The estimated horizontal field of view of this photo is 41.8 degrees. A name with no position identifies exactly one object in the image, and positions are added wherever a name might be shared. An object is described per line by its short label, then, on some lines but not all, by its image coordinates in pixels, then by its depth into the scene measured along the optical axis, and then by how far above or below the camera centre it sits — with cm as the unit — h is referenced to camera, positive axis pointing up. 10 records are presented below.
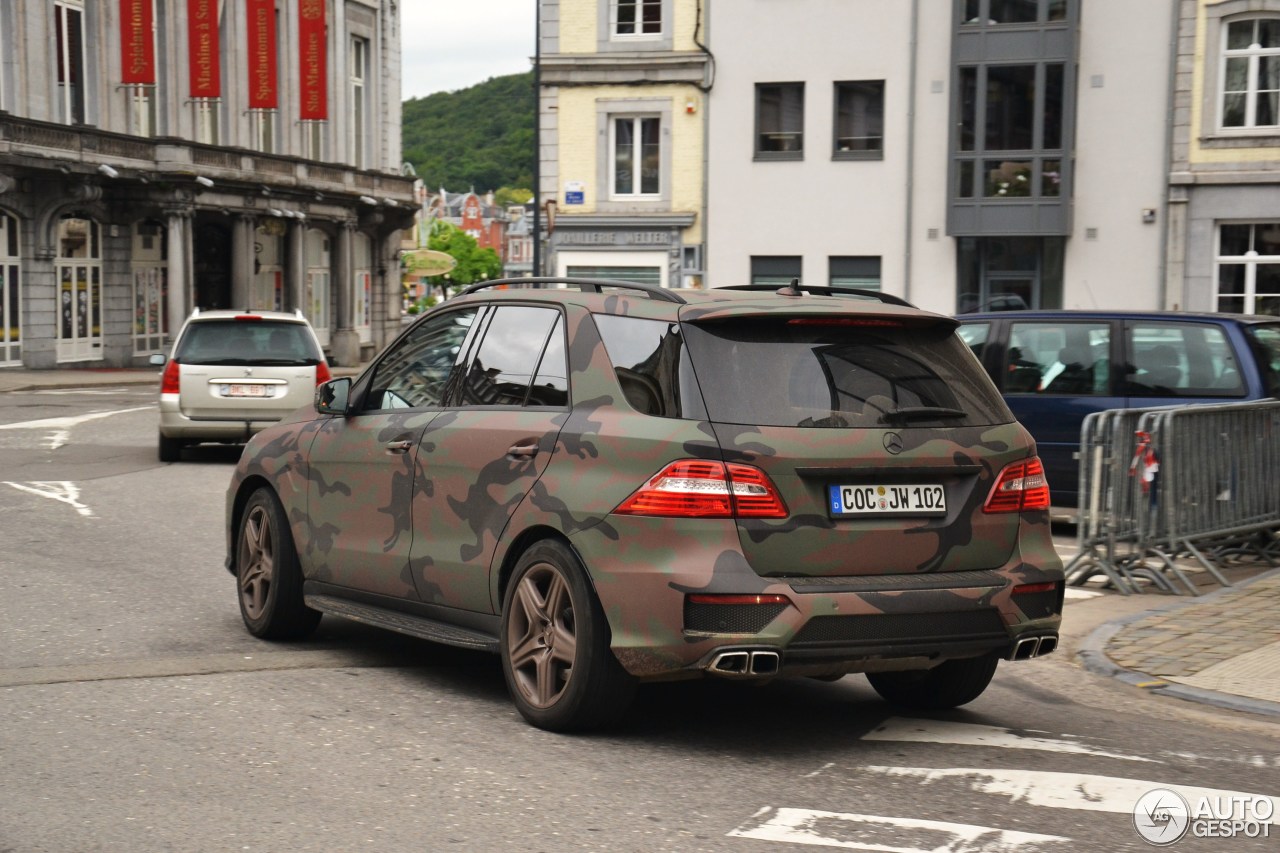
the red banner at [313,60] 5378 +674
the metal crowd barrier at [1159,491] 1030 -134
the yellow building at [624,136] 3562 +293
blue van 1239 -65
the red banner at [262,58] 5088 +640
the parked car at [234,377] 1784 -115
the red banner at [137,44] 4456 +591
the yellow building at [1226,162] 3191 +225
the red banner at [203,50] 4841 +629
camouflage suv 562 -81
